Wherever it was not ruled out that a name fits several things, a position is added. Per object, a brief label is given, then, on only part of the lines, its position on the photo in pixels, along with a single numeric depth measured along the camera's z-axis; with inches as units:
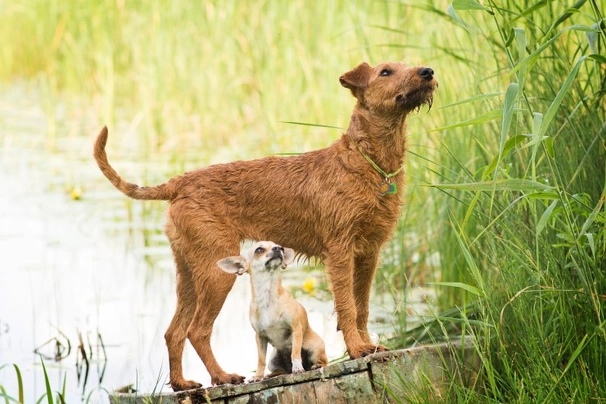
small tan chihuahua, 388.2
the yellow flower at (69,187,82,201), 792.3
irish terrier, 388.2
